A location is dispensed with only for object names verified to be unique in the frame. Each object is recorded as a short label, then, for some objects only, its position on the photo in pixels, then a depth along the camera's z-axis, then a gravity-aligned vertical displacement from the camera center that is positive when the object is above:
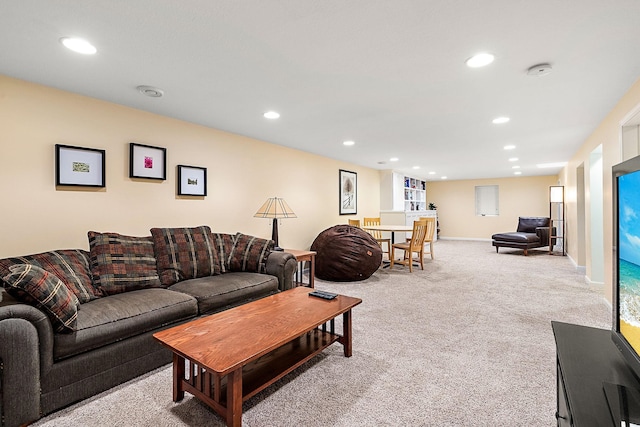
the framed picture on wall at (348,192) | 6.54 +0.49
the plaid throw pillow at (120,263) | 2.47 -0.40
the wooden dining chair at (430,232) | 6.65 -0.39
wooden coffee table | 1.53 -0.70
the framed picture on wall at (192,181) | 3.57 +0.42
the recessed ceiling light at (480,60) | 2.09 +1.08
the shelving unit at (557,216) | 7.39 -0.08
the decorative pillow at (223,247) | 3.35 -0.35
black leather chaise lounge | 7.50 -0.56
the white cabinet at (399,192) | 7.99 +0.64
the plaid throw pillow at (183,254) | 2.90 -0.38
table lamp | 4.44 +0.08
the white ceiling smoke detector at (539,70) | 2.23 +1.07
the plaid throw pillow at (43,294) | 1.68 -0.44
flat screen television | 1.01 -0.17
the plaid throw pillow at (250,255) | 3.39 -0.44
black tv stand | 0.88 -0.57
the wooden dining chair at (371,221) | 6.94 -0.15
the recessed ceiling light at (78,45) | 1.91 +1.09
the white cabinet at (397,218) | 7.87 -0.09
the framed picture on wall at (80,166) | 2.65 +0.45
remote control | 2.49 -0.66
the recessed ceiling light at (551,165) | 6.98 +1.15
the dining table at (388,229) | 5.62 -0.27
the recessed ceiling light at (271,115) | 3.33 +1.11
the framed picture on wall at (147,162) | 3.12 +0.57
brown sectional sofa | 1.60 -0.62
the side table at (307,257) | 4.05 -0.56
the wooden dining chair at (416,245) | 5.50 -0.56
